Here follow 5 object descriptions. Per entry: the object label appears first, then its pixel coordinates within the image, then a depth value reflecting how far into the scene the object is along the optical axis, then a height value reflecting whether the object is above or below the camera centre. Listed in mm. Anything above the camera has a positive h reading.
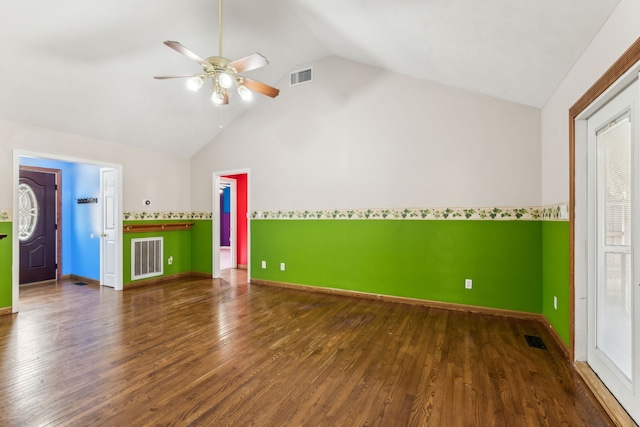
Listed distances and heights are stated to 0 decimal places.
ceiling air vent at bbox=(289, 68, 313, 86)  4934 +2276
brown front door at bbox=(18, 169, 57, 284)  5449 -238
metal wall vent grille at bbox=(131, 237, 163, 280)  5367 -814
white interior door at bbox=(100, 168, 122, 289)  5172 -309
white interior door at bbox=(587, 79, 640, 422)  1744 -231
